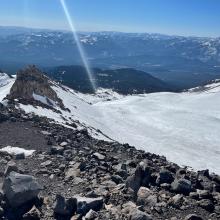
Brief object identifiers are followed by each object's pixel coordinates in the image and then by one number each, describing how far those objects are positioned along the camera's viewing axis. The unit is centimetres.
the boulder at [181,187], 831
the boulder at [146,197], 765
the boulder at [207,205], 771
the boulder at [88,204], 733
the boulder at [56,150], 1168
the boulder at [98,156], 1076
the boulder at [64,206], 738
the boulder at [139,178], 822
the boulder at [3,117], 1632
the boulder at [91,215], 716
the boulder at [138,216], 684
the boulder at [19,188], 758
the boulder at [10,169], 899
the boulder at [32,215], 735
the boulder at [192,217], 717
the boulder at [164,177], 869
